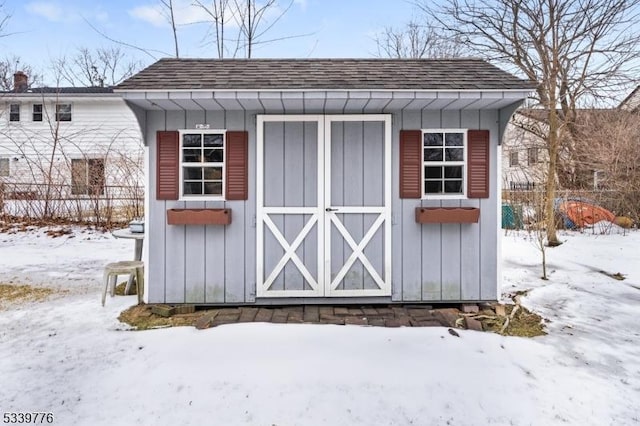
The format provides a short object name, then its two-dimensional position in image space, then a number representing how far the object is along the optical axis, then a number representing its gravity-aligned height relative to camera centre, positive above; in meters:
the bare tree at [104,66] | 17.66 +6.93
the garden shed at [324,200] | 3.79 +0.09
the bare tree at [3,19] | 8.59 +4.37
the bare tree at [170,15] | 9.29 +4.85
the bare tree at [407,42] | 13.05 +6.15
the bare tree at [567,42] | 8.64 +4.00
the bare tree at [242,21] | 9.66 +4.88
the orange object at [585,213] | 8.30 -0.08
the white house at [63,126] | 12.88 +2.91
